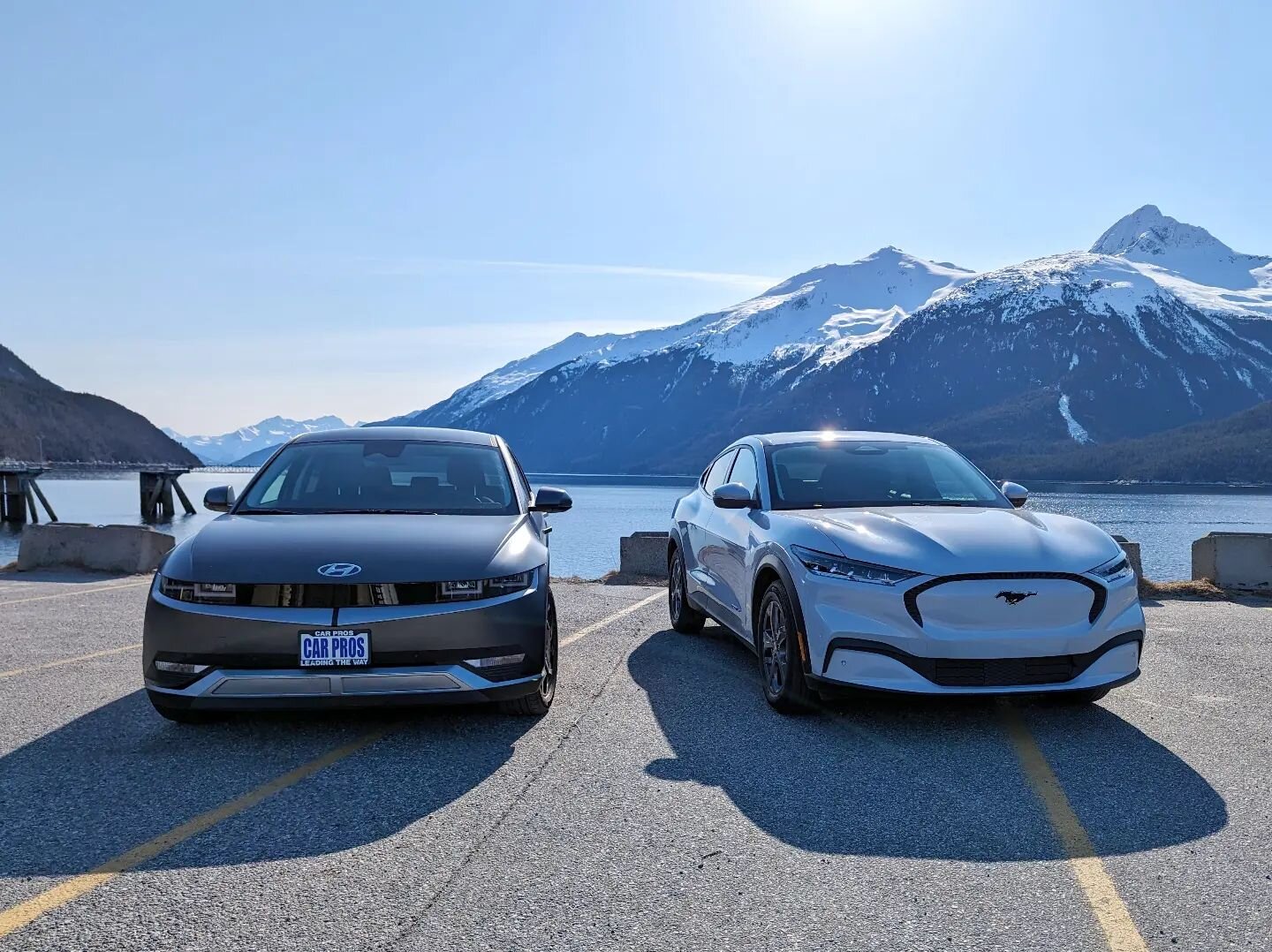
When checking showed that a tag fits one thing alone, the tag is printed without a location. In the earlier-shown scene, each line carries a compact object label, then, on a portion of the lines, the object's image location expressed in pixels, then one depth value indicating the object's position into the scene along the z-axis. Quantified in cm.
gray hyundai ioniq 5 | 460
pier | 6844
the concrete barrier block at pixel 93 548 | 1354
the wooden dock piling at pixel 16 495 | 6825
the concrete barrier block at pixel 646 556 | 1386
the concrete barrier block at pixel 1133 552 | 1159
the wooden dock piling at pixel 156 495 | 7812
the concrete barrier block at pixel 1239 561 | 1178
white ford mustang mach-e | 487
